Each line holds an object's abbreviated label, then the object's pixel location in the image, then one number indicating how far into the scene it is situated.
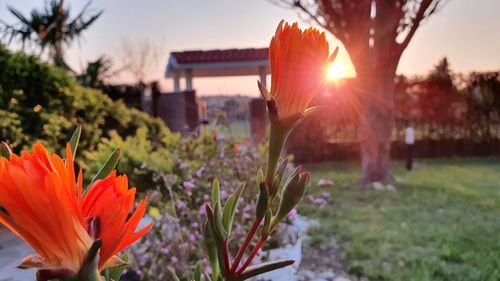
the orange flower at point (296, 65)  0.38
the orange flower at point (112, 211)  0.31
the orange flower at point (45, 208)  0.28
